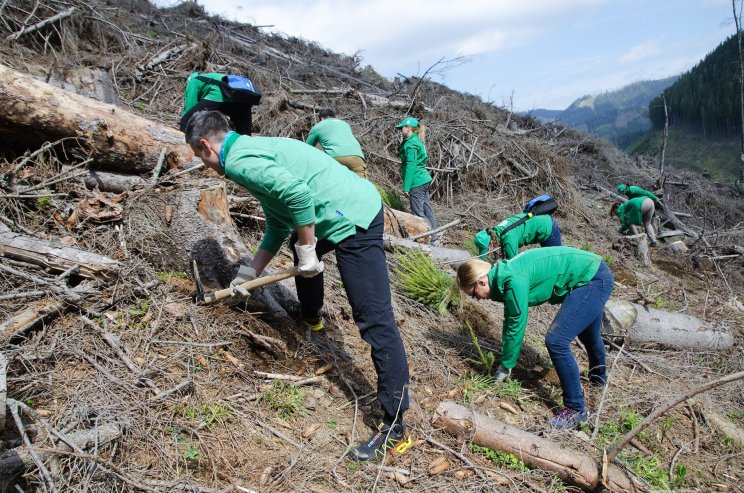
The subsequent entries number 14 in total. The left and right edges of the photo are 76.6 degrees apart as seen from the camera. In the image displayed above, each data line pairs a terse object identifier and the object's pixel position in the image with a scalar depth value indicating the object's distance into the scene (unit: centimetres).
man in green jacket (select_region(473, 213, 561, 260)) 460
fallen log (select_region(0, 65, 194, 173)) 341
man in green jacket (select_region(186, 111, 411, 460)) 231
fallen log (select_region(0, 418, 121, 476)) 183
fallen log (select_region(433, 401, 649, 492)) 256
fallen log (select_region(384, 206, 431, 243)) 549
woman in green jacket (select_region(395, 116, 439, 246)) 633
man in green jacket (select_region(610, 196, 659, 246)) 873
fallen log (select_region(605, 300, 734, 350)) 468
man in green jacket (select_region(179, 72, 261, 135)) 344
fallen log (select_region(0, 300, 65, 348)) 240
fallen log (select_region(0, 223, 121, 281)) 279
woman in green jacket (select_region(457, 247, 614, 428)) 312
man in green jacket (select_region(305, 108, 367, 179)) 501
